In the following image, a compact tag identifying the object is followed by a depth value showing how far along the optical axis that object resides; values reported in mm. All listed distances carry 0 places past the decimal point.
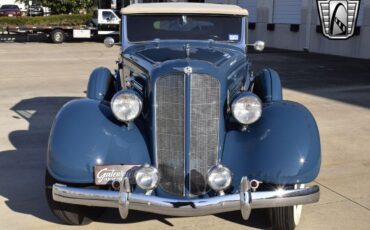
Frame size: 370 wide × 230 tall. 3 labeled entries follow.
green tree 31047
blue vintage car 3320
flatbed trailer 24578
